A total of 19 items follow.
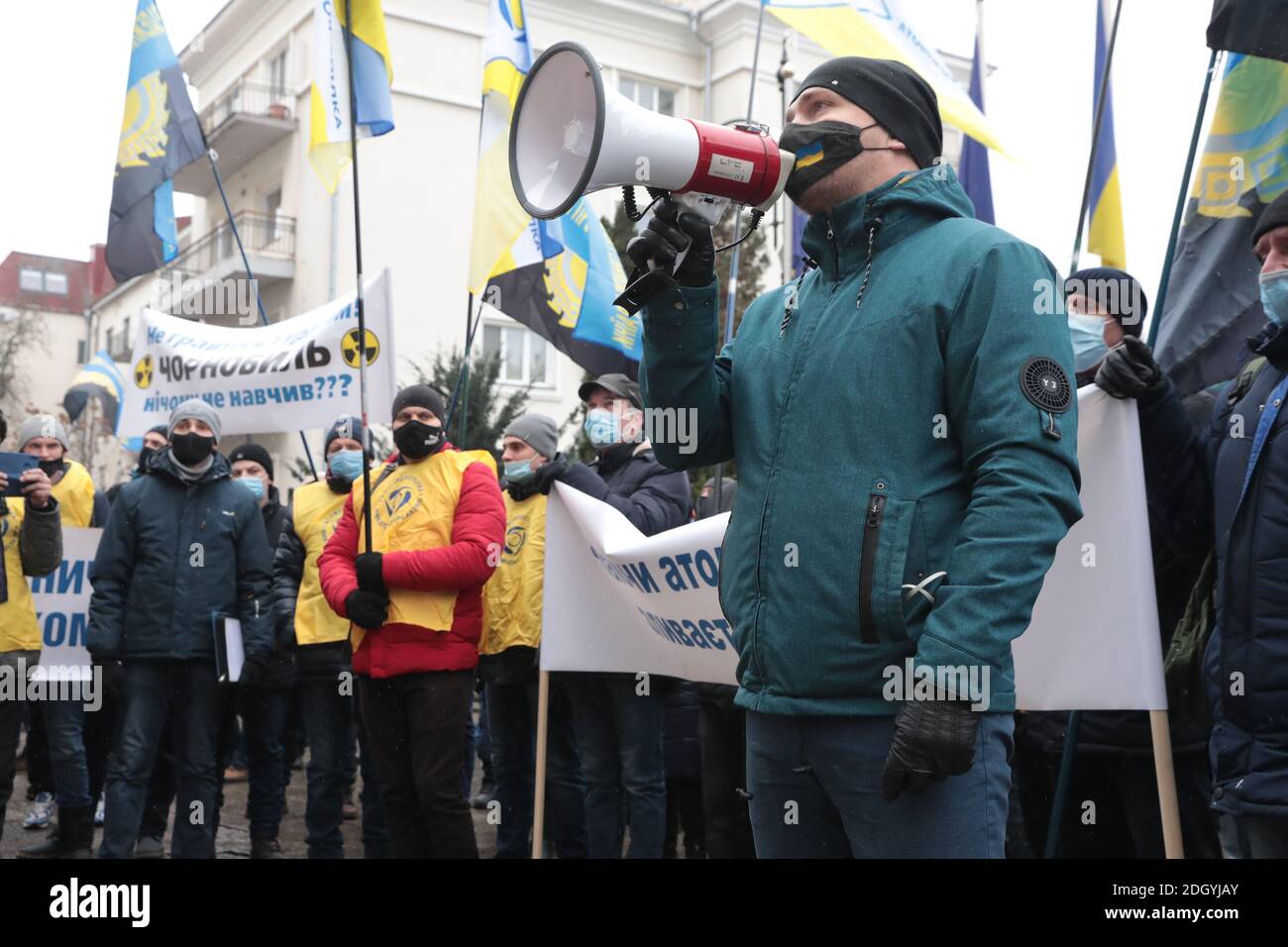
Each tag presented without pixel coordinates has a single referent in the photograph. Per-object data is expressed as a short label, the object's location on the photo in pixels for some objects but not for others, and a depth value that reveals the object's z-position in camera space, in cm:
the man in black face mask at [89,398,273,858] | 589
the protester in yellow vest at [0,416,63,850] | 604
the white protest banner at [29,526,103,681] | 717
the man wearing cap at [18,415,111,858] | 670
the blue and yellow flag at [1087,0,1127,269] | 680
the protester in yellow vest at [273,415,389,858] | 632
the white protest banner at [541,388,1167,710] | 379
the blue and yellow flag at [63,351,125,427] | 1672
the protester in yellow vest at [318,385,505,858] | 518
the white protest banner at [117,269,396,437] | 725
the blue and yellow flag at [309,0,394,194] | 610
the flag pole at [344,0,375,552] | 537
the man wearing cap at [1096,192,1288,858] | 293
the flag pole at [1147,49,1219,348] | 430
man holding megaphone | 232
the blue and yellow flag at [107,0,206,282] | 845
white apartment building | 2294
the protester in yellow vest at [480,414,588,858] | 620
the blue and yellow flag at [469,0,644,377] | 737
